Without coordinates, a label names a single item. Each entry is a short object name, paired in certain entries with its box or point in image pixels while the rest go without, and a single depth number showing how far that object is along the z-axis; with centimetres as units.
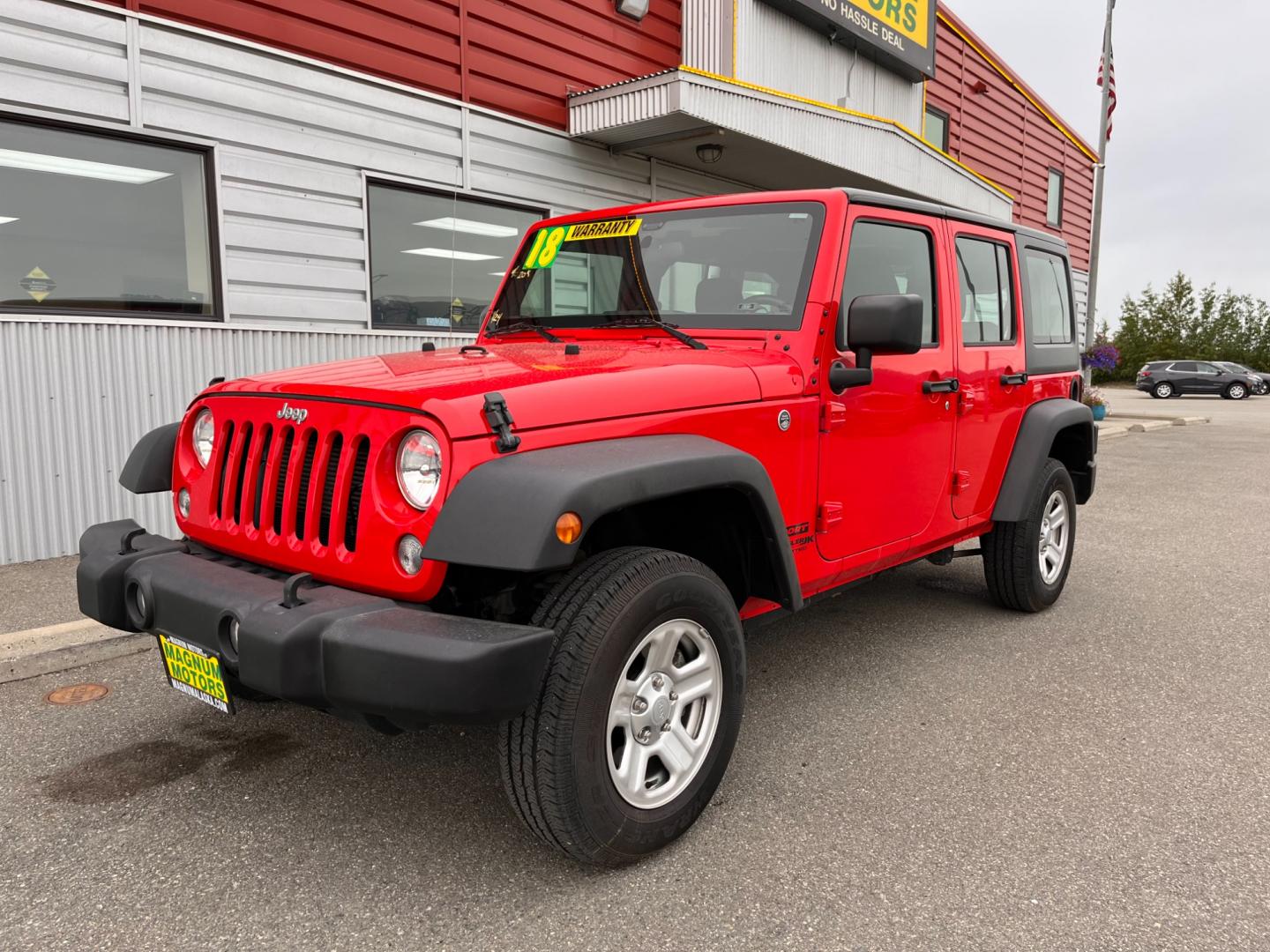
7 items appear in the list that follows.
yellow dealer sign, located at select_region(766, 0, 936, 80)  1045
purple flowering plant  1673
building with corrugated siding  540
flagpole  1730
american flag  1725
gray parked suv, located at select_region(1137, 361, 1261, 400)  3384
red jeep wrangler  211
